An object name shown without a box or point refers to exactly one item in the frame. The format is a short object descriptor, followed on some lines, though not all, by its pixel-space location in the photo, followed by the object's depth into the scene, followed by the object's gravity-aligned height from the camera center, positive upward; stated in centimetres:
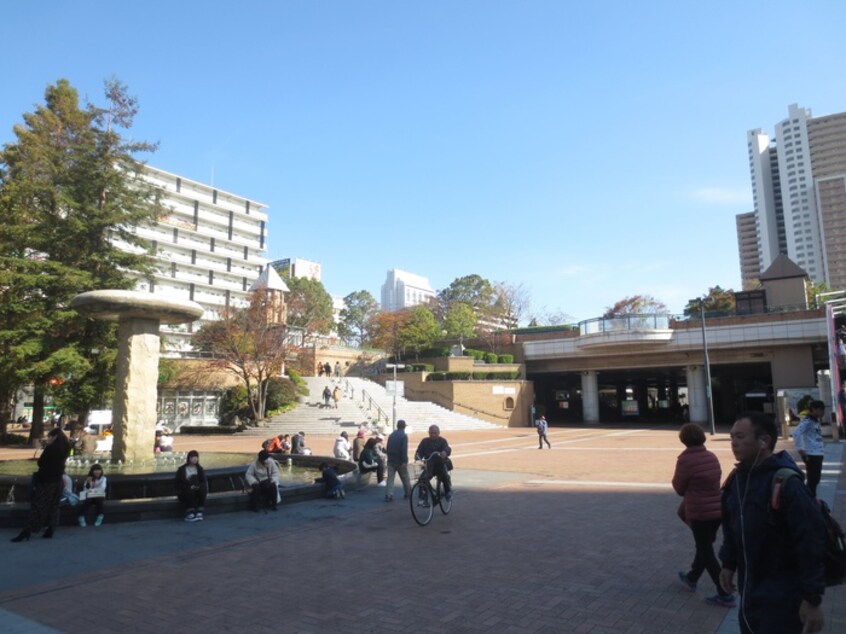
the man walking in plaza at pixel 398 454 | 1095 -102
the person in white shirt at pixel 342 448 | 1625 -132
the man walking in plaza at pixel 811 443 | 906 -81
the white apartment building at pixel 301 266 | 10868 +2544
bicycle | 900 -158
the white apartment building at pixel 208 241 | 7400 +2160
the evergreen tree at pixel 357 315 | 8225 +1203
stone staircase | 3369 -94
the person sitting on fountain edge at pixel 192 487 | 941 -135
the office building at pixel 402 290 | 15075 +2841
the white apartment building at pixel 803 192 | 11406 +4001
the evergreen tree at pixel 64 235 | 2509 +782
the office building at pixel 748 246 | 13321 +3401
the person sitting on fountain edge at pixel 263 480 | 1019 -137
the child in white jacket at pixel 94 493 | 895 -133
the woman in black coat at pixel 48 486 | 812 -110
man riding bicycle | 945 -94
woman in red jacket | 545 -100
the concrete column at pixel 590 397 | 4325 -15
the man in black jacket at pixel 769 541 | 270 -74
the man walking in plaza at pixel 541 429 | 2317 -129
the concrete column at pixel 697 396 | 3844 -20
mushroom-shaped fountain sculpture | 1369 +115
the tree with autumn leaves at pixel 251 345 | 3412 +336
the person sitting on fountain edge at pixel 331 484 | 1154 -164
